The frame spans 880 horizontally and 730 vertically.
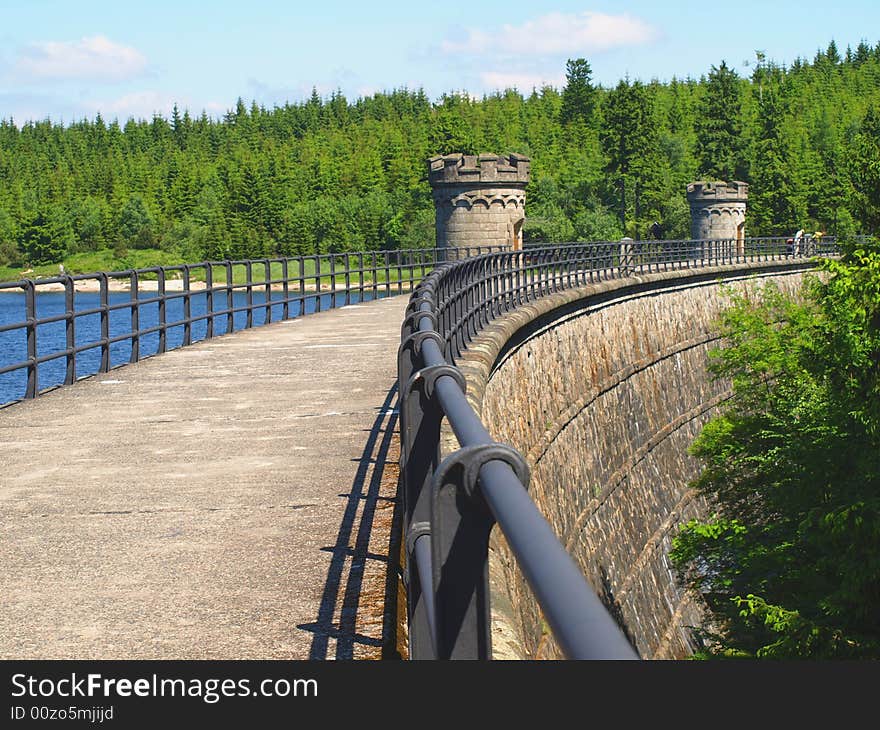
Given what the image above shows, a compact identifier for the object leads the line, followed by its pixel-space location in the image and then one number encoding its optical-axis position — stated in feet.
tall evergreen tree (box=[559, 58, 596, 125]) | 515.91
